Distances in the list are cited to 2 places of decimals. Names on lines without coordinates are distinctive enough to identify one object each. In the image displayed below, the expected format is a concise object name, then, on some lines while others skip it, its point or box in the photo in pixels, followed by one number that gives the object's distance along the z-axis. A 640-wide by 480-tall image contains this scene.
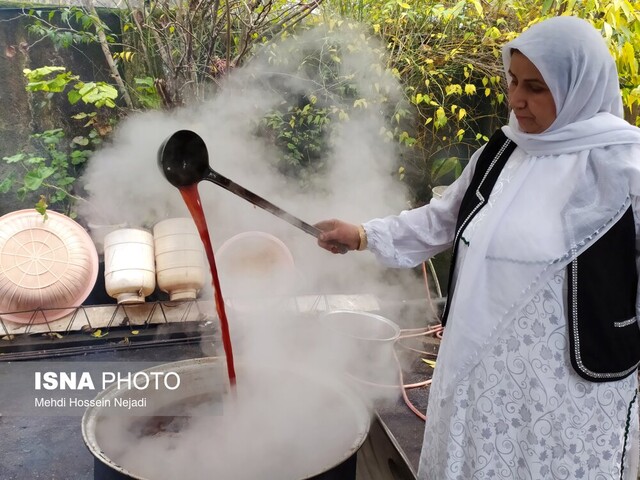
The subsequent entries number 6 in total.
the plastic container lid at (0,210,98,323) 3.51
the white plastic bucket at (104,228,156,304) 3.64
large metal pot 1.72
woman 1.36
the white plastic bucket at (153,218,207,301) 3.77
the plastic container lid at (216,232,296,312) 3.83
